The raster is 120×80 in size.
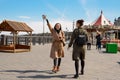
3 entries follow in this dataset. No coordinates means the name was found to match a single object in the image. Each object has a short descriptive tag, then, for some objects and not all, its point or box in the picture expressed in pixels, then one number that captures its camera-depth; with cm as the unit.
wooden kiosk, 1139
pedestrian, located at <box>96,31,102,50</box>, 1385
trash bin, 1204
